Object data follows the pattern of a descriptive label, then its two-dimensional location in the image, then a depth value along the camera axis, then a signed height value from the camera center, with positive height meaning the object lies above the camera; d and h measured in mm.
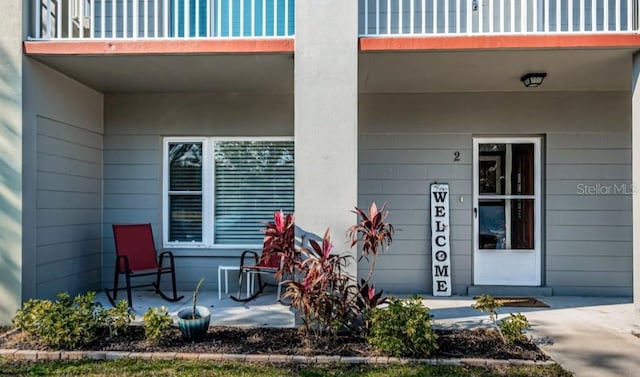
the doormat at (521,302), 5125 -1181
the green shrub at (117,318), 3893 -1010
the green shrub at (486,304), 3916 -896
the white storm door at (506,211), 5777 -212
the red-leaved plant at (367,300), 3869 -861
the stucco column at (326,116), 4094 +649
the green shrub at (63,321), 3658 -988
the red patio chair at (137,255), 5246 -689
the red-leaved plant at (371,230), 3916 -302
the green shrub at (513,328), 3719 -1030
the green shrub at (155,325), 3756 -1027
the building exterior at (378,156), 5023 +441
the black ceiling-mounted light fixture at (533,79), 4973 +1187
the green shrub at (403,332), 3508 -1011
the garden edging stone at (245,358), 3441 -1190
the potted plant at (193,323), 3830 -1030
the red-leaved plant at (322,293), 3715 -780
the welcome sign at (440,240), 5645 -548
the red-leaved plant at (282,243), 3982 -421
